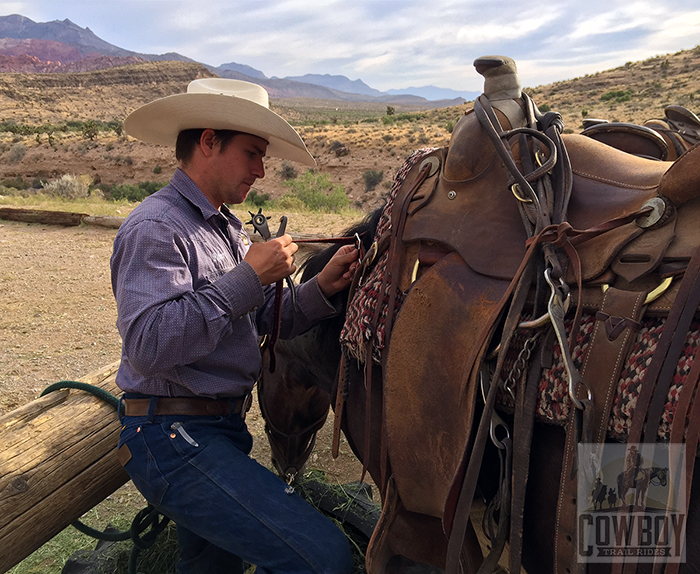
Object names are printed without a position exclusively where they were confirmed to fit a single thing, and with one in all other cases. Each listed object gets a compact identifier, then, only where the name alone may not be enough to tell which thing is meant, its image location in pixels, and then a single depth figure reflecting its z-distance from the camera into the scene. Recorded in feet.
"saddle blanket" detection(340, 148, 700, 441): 3.28
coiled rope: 7.00
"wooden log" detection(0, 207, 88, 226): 31.30
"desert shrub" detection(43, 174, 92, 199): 46.57
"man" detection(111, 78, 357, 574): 4.88
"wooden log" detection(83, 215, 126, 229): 29.91
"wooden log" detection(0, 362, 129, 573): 6.03
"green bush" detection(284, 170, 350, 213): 38.86
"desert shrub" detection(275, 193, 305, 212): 37.40
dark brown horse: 3.59
